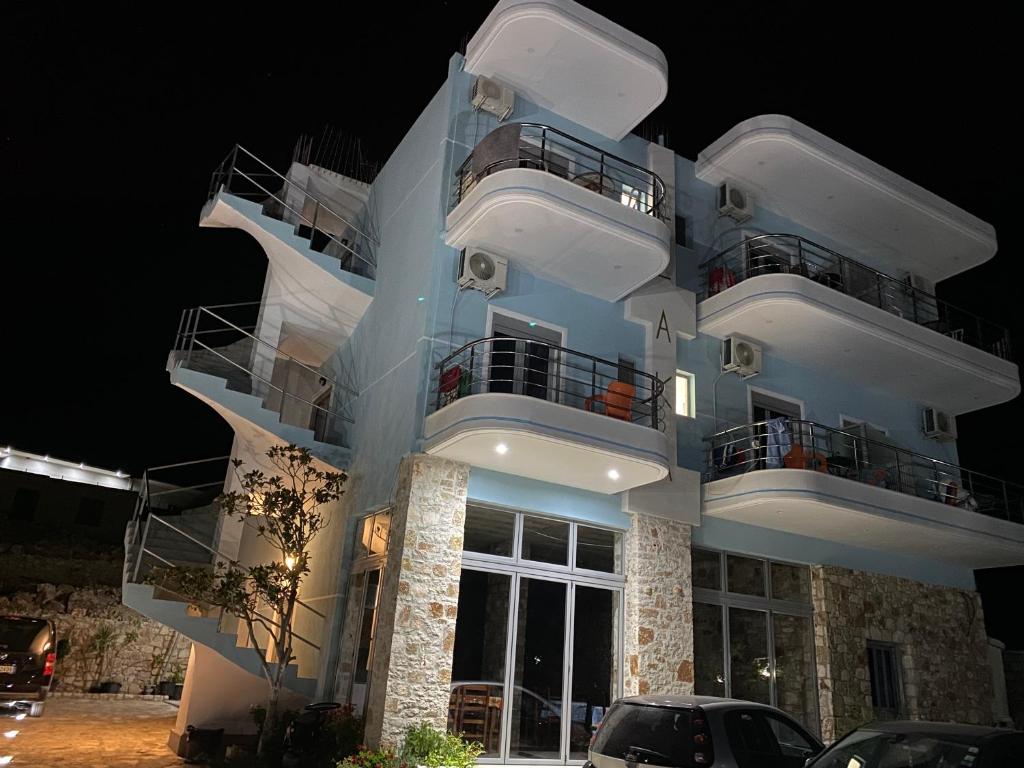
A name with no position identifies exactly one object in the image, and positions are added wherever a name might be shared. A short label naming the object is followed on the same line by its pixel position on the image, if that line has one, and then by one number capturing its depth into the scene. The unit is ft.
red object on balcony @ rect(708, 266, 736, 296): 43.88
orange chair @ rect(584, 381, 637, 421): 35.05
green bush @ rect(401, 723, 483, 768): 28.22
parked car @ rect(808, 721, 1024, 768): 15.53
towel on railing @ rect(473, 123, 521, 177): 37.32
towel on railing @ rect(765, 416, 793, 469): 38.70
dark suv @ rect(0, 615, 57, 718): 37.99
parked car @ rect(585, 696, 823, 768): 19.47
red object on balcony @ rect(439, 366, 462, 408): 33.42
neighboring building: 81.41
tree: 32.32
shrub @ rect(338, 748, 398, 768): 27.04
